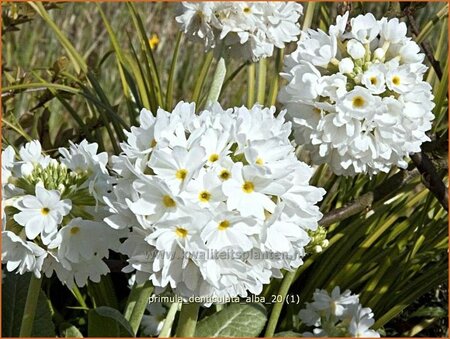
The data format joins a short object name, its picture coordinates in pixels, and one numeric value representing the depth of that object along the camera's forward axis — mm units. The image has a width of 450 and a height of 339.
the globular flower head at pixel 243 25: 333
